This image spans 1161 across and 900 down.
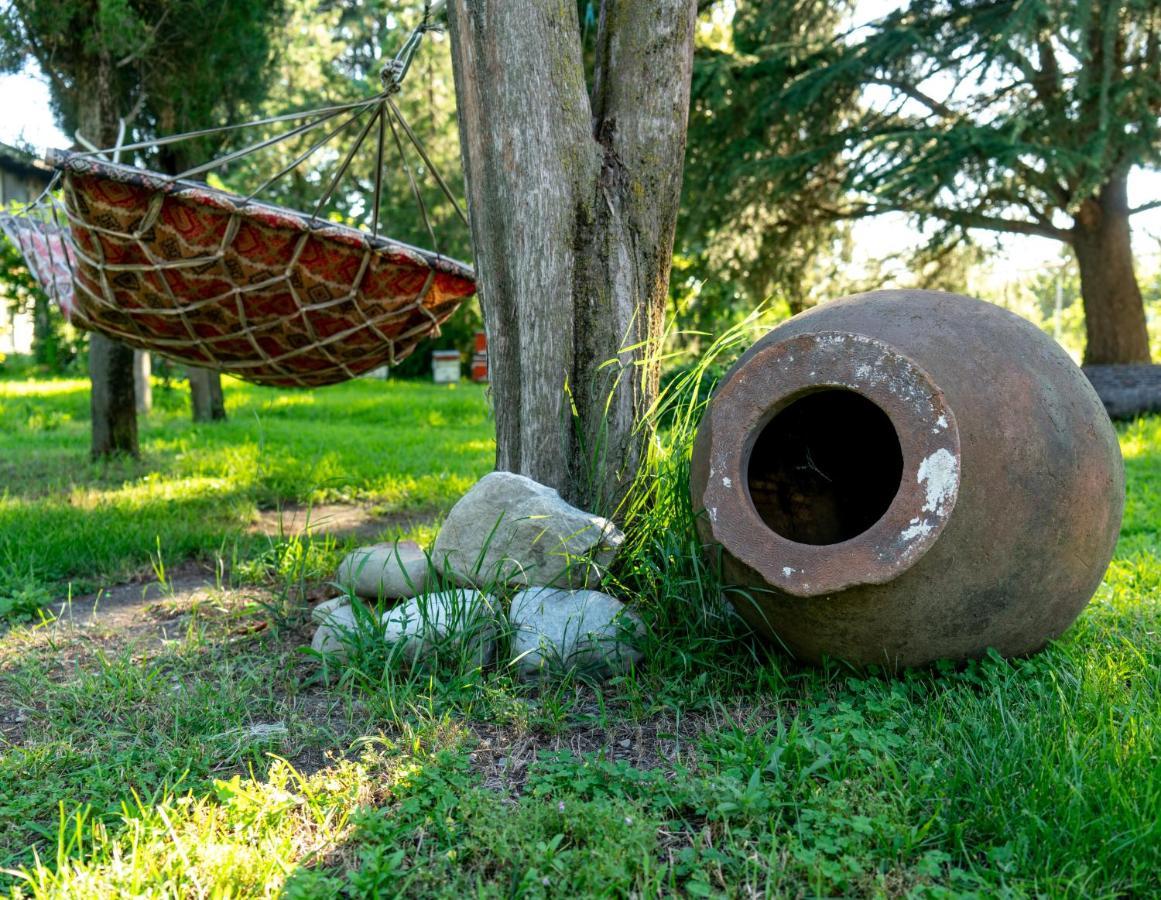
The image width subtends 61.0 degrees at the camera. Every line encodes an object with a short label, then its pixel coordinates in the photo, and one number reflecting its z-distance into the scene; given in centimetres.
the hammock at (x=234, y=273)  382
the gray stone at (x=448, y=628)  294
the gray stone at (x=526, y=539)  310
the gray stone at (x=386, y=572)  333
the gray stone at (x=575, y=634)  291
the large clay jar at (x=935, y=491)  243
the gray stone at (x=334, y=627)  307
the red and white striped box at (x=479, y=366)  1794
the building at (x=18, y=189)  2087
